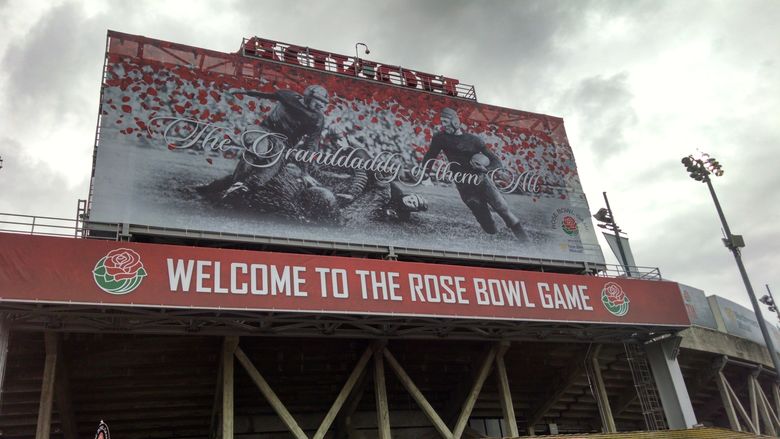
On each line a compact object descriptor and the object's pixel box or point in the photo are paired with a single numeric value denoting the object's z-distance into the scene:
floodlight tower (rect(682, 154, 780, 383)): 21.22
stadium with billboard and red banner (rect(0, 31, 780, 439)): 16.64
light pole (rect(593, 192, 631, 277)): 32.59
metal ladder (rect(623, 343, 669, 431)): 23.50
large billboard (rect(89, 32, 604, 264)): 20.23
